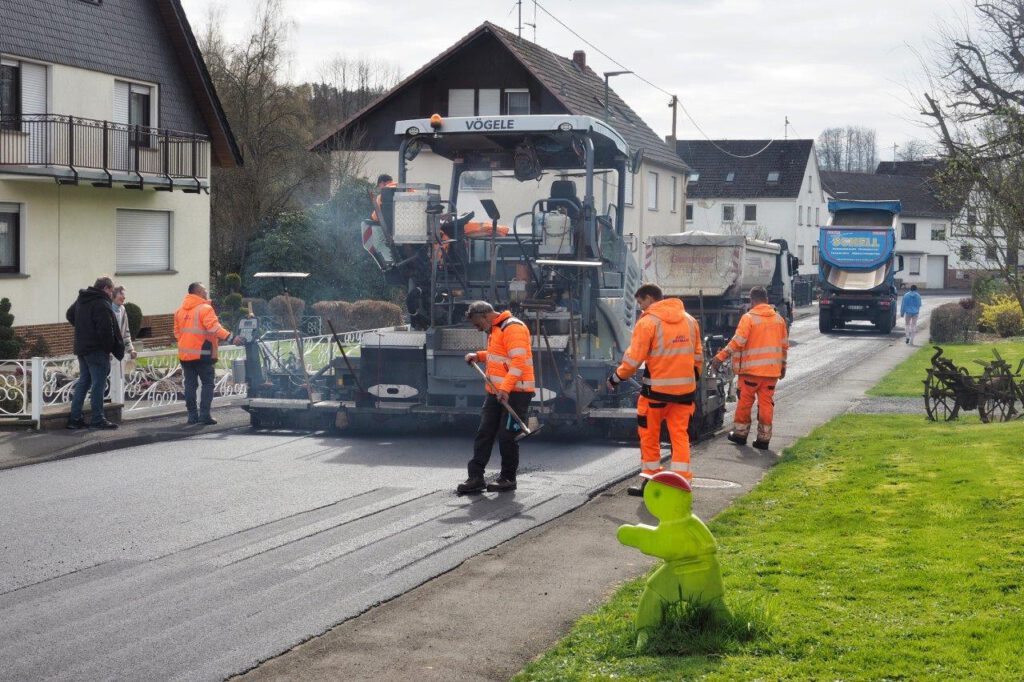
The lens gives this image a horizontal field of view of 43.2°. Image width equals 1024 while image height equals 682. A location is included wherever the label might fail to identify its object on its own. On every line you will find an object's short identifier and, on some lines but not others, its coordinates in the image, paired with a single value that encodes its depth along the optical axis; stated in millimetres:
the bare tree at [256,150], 43125
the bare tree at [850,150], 123688
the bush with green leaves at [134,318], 25000
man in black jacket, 14297
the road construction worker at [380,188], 14109
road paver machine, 13406
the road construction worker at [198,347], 15203
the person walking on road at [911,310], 32469
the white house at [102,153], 24438
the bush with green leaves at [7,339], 19000
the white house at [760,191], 73250
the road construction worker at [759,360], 13398
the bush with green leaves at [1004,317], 32625
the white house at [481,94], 39406
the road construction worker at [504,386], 10531
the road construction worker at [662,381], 10414
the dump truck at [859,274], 37844
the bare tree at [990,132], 12906
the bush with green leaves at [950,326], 32125
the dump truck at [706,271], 28531
